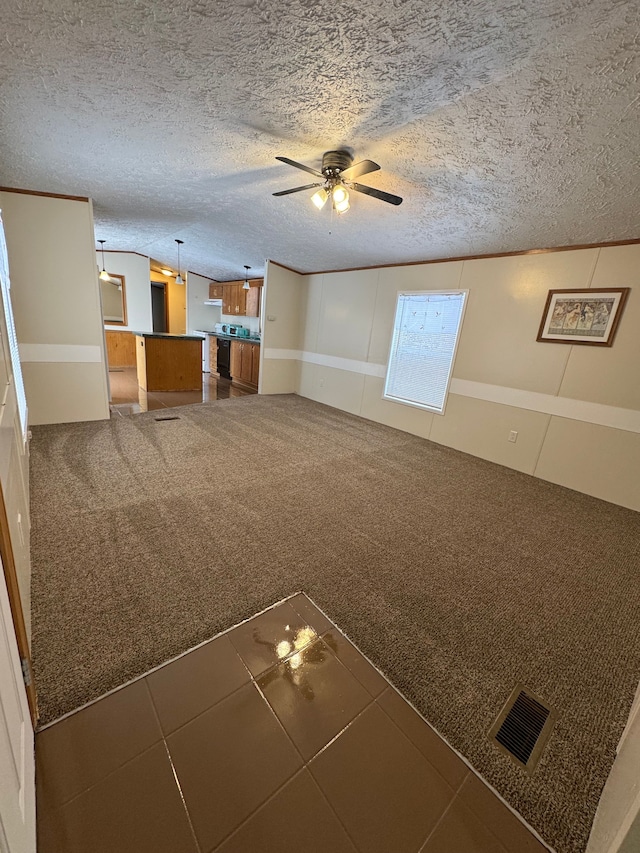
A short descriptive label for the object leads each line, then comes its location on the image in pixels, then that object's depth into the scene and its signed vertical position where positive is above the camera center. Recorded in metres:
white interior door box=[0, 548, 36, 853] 0.69 -1.06
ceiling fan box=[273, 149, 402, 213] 2.27 +1.05
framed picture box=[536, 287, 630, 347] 3.06 +0.39
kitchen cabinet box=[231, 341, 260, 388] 6.95 -0.82
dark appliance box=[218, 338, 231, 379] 7.96 -0.84
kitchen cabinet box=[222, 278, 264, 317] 7.25 +0.54
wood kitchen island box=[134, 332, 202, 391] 5.97 -0.81
